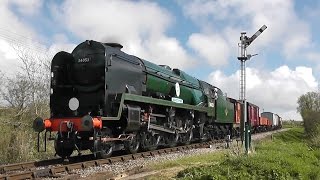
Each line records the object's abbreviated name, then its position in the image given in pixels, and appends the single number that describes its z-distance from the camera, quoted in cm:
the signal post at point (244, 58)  1595
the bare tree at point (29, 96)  2036
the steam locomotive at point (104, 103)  1366
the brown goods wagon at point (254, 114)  4141
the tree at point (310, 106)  5257
